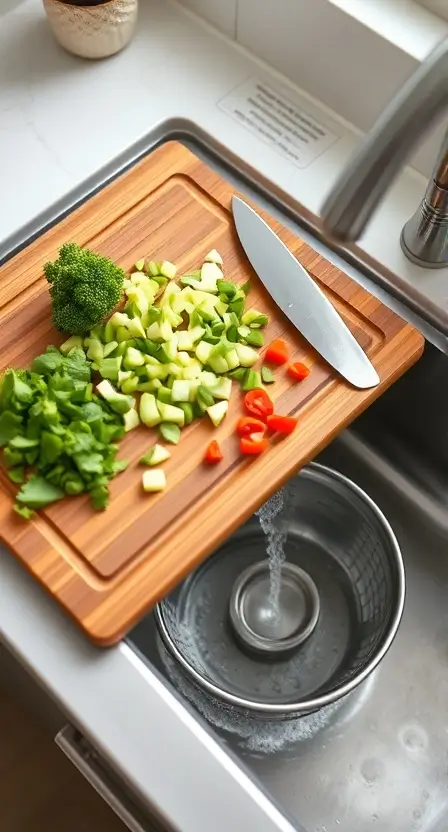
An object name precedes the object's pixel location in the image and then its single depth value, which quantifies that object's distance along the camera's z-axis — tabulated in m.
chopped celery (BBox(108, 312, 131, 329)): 0.83
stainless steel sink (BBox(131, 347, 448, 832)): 0.92
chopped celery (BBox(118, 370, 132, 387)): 0.81
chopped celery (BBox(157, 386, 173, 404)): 0.81
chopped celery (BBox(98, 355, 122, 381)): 0.82
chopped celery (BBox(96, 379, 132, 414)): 0.80
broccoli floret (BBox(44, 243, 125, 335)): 0.79
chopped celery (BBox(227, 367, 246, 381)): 0.83
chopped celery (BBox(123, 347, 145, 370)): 0.82
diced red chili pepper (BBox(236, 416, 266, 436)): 0.79
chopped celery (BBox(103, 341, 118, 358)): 0.83
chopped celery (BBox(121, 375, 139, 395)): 0.81
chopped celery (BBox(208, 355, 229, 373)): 0.83
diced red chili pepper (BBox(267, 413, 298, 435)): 0.80
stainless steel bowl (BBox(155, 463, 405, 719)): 0.97
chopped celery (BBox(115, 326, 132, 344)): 0.84
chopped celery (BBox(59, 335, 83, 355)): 0.83
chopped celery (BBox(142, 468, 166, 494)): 0.77
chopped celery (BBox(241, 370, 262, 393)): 0.82
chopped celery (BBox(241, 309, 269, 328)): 0.85
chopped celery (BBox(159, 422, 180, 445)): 0.79
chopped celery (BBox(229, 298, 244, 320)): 0.85
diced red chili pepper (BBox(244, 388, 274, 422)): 0.80
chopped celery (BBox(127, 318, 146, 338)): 0.83
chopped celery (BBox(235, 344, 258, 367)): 0.83
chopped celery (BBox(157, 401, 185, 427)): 0.80
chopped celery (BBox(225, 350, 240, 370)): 0.82
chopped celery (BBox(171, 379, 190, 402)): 0.80
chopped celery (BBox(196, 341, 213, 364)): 0.83
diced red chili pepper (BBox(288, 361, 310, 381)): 0.82
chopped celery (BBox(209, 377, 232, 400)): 0.81
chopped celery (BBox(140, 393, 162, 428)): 0.80
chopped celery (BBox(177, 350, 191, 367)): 0.83
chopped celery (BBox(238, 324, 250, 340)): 0.84
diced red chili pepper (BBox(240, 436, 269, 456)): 0.79
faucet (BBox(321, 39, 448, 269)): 0.61
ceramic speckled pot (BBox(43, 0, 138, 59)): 0.95
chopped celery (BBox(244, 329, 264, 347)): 0.84
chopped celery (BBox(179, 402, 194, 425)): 0.81
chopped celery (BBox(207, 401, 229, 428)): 0.80
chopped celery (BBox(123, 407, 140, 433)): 0.80
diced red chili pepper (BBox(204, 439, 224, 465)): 0.78
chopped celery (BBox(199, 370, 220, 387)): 0.82
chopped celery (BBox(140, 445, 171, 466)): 0.78
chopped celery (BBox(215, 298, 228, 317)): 0.85
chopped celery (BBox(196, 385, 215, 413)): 0.81
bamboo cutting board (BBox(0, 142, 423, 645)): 0.74
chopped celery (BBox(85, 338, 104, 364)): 0.83
